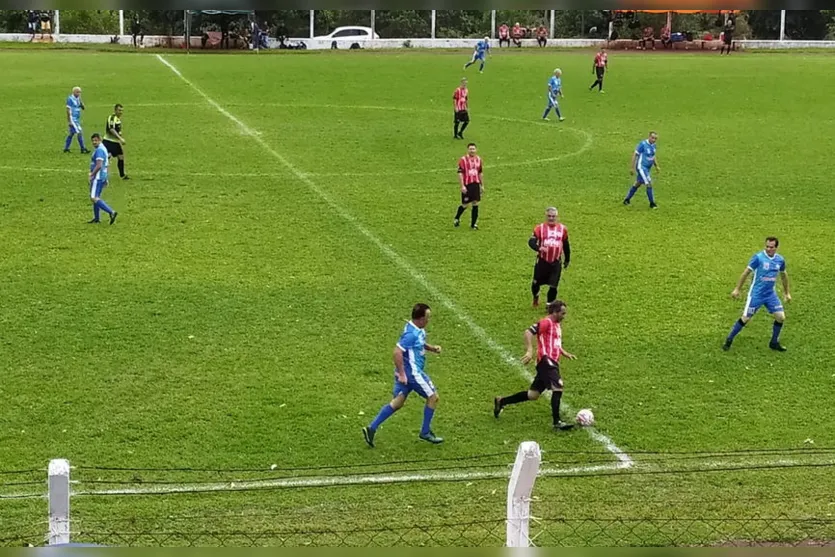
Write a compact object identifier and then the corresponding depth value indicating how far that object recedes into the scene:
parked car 70.56
